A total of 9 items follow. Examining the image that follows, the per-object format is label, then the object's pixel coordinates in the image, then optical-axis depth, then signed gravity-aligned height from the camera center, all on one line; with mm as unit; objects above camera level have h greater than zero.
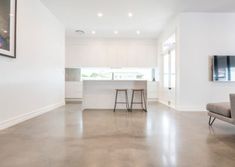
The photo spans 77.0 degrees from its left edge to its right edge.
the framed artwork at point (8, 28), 2476 +1014
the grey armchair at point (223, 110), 2219 -447
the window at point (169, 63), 5114 +817
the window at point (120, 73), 6945 +542
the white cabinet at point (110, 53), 6637 +1439
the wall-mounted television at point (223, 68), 4183 +459
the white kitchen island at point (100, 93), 4600 -265
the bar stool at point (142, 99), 4547 -450
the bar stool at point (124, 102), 4573 -512
